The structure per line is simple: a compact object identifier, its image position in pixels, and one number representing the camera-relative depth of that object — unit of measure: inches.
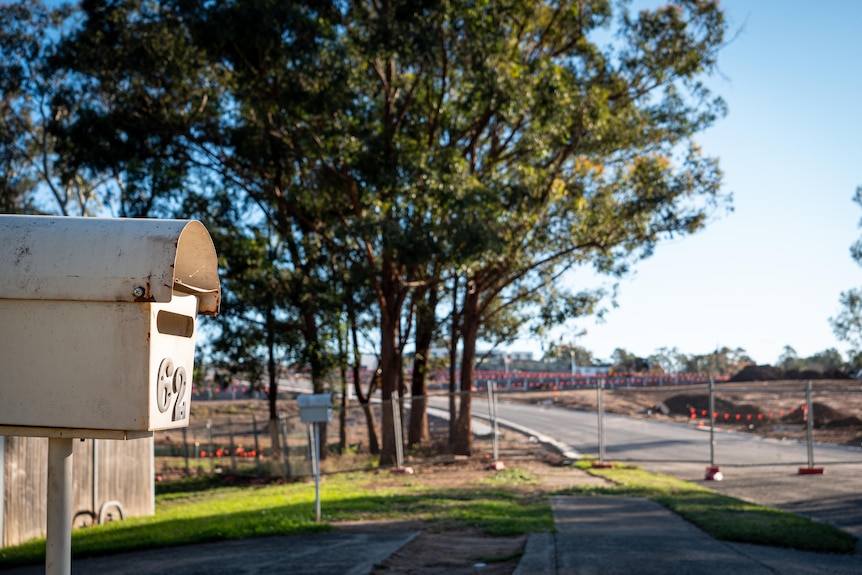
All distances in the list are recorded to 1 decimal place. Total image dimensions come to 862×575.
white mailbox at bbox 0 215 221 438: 115.4
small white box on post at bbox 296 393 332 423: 448.5
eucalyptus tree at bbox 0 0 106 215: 1043.3
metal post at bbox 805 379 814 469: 652.7
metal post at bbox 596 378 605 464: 745.8
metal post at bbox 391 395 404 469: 799.1
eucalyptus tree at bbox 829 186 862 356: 2425.0
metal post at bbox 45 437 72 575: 117.5
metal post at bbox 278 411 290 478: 812.6
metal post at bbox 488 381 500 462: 807.7
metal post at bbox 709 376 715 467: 685.9
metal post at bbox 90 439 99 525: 508.0
